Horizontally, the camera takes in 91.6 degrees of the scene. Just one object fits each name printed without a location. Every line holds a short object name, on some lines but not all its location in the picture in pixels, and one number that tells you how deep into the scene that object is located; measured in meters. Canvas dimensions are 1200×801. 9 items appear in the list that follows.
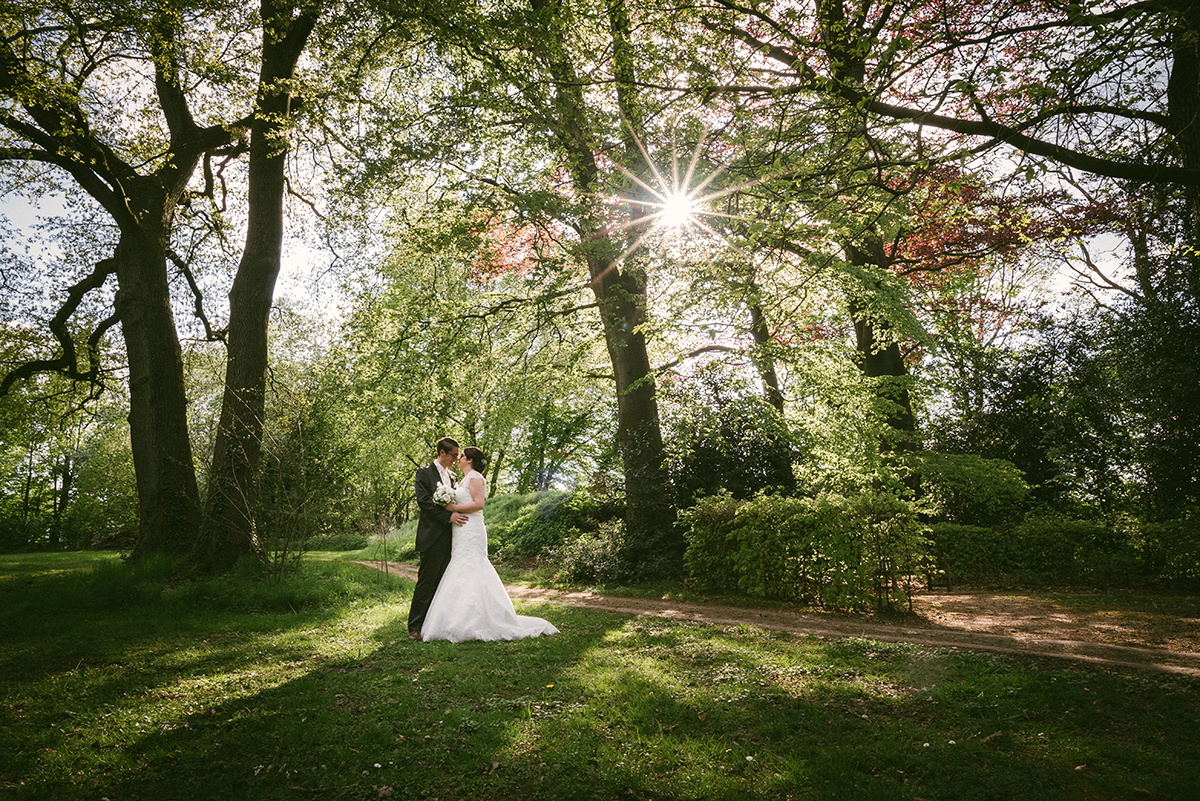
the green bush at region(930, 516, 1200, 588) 9.77
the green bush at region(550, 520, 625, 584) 12.66
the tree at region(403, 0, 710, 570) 8.76
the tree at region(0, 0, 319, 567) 9.64
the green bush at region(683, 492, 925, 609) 8.50
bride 7.16
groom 7.59
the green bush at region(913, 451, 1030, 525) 12.02
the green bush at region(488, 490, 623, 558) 16.25
